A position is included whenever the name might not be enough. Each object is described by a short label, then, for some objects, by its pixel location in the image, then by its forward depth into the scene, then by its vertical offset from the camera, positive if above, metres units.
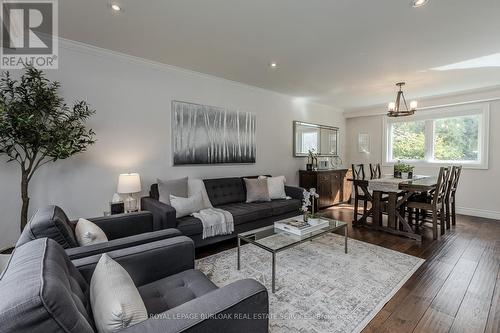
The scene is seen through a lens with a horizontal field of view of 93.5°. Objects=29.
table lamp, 2.84 -0.26
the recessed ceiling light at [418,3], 2.01 +1.38
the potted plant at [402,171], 4.22 -0.15
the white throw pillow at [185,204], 2.92 -0.52
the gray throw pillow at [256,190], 3.83 -0.44
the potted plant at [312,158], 5.59 +0.11
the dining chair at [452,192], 3.79 -0.51
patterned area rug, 1.79 -1.15
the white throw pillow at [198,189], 3.30 -0.37
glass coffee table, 2.21 -0.79
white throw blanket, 2.89 -0.74
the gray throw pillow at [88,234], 1.70 -0.52
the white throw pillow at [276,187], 4.01 -0.42
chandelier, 3.79 +0.90
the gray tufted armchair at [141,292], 0.66 -0.57
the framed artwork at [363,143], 6.36 +0.55
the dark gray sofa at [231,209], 2.68 -0.65
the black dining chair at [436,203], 3.39 -0.62
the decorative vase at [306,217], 2.86 -0.66
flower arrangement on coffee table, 2.81 -0.46
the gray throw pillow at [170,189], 3.05 -0.34
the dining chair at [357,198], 4.04 -0.62
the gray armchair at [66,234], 1.40 -0.47
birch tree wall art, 3.61 +0.48
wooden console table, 5.12 -0.48
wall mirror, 5.39 +0.60
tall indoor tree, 2.12 +0.37
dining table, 3.49 -0.60
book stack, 2.60 -0.73
